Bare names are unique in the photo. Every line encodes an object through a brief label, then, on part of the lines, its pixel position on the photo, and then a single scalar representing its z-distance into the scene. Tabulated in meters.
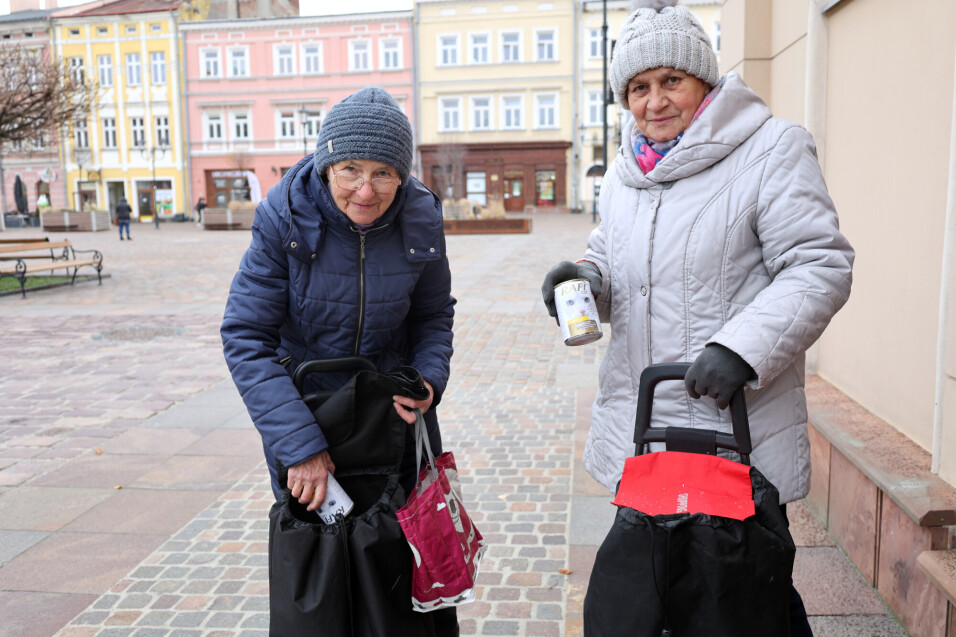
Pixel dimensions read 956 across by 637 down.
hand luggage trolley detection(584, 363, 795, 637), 1.87
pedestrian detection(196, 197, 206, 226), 40.33
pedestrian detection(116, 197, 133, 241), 30.00
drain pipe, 2.89
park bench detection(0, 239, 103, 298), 13.51
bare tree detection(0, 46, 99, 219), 13.18
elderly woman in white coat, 1.97
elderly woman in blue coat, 2.21
